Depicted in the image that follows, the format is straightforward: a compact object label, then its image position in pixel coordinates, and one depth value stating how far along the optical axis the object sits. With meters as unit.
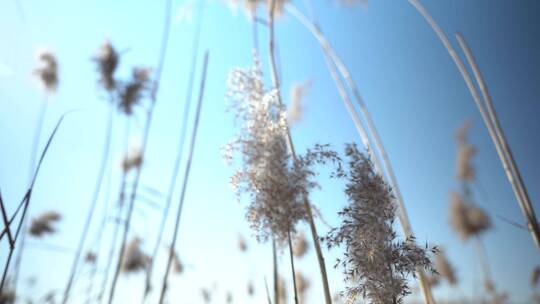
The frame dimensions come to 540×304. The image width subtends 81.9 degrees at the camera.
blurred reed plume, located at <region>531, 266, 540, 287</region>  1.77
